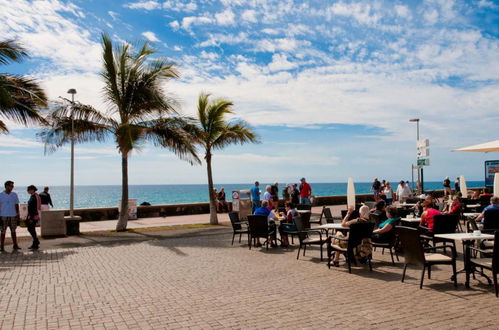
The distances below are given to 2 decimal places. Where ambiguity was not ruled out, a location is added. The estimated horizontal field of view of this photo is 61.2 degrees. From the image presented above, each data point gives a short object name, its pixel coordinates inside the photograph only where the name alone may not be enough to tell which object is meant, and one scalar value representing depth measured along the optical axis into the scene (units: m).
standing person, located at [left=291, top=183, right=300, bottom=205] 23.34
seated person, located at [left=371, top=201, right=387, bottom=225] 10.34
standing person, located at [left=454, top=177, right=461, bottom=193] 27.91
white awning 14.37
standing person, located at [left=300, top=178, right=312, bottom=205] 20.41
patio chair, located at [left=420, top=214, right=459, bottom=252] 9.29
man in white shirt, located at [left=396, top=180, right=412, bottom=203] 21.09
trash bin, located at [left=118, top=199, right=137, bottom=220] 21.27
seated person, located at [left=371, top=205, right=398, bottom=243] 8.94
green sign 21.35
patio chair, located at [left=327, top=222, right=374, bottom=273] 8.24
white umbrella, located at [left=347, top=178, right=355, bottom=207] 15.77
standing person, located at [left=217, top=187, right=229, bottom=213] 24.80
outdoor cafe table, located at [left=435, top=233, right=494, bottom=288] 6.89
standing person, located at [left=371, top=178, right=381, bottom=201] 25.02
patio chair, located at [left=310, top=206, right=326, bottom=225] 17.79
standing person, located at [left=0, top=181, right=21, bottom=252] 11.41
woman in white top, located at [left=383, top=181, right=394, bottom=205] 21.64
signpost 21.25
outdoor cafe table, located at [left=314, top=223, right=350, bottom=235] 9.26
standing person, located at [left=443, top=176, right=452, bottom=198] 16.86
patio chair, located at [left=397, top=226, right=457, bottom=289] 6.87
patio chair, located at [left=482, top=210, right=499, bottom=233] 9.18
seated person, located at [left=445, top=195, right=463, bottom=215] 11.46
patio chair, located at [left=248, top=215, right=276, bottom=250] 11.12
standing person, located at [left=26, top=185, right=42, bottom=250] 11.82
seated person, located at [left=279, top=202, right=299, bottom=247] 11.21
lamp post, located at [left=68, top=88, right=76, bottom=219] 15.42
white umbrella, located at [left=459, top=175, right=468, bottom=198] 18.53
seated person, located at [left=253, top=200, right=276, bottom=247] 11.64
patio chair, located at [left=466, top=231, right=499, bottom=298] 6.21
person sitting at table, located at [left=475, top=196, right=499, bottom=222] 9.46
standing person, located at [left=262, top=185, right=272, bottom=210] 16.97
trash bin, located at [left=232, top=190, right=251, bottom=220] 20.31
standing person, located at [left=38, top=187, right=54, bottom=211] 18.97
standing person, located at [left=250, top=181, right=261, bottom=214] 19.77
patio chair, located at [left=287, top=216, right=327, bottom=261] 9.70
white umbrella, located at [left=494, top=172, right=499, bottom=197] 14.62
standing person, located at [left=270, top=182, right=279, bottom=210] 14.44
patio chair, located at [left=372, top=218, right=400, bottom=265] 8.92
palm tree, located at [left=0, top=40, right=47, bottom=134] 13.70
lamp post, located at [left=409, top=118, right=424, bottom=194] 22.21
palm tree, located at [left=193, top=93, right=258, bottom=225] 19.08
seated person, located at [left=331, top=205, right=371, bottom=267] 8.81
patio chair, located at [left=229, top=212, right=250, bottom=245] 12.27
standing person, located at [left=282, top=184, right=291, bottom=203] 24.91
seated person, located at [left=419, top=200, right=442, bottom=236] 9.58
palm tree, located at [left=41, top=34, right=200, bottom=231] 15.70
